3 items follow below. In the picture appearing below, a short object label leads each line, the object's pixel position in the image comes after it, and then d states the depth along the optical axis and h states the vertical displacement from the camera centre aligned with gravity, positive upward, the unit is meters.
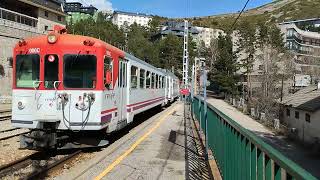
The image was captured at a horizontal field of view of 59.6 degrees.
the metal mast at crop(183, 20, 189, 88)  33.64 +4.10
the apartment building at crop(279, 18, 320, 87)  55.82 +8.67
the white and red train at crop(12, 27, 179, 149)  6.83 -0.06
